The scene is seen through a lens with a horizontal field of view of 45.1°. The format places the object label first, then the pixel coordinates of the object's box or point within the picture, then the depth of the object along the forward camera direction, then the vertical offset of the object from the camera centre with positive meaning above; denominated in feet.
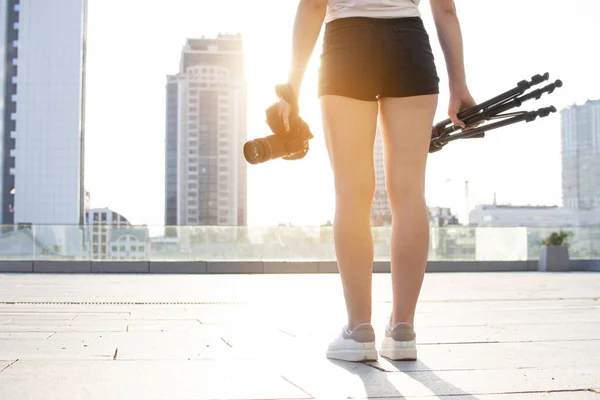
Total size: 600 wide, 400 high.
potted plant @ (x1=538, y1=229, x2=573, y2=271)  50.85 -2.55
